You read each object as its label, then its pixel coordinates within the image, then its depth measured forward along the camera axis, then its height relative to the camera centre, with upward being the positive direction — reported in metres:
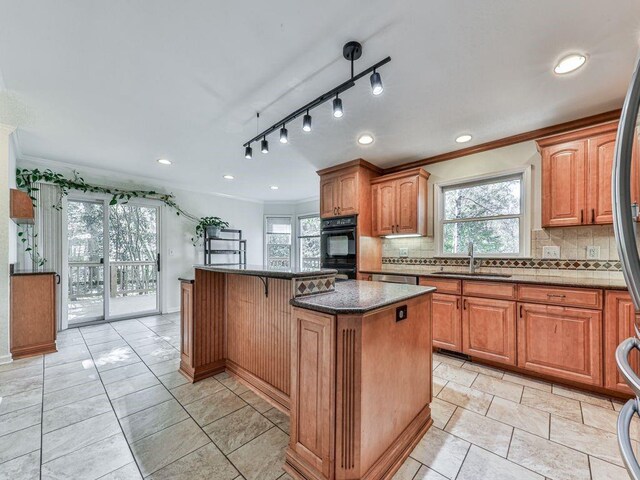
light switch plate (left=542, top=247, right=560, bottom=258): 2.79 -0.15
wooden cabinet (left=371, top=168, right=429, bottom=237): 3.51 +0.48
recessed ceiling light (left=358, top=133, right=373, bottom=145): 2.99 +1.13
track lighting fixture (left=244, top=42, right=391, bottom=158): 1.65 +1.03
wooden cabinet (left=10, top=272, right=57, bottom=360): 2.98 -0.82
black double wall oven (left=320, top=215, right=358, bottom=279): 3.78 -0.08
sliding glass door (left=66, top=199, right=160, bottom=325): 4.25 -0.31
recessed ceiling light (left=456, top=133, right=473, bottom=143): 2.99 +1.12
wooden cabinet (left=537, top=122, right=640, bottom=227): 2.33 +0.55
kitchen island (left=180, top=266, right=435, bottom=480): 1.31 -0.73
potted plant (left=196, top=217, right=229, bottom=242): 5.41 +0.27
